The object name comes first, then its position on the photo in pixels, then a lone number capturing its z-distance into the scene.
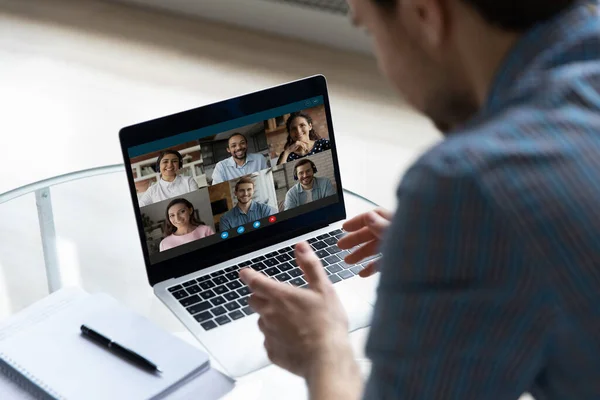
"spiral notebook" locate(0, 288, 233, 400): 1.06
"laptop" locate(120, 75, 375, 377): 1.25
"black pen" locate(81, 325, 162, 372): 1.09
